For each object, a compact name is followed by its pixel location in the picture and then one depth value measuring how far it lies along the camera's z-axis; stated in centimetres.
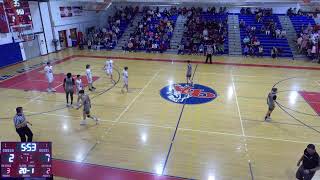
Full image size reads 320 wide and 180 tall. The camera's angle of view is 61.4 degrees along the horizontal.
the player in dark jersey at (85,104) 962
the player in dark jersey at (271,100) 1008
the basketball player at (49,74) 1335
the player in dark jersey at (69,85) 1139
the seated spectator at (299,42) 2304
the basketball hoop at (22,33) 1998
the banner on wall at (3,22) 1848
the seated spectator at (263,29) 2528
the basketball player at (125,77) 1335
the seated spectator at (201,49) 2391
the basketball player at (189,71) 1431
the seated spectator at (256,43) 2331
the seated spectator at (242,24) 2647
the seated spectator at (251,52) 2333
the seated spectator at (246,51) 2330
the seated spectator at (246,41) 2417
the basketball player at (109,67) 1519
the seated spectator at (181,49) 2428
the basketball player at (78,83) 1188
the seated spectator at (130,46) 2561
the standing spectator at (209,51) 2030
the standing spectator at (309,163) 607
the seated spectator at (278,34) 2463
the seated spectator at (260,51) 2297
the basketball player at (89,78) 1336
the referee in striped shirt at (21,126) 784
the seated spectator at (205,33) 2496
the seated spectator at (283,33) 2472
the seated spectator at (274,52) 2241
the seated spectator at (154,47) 2517
